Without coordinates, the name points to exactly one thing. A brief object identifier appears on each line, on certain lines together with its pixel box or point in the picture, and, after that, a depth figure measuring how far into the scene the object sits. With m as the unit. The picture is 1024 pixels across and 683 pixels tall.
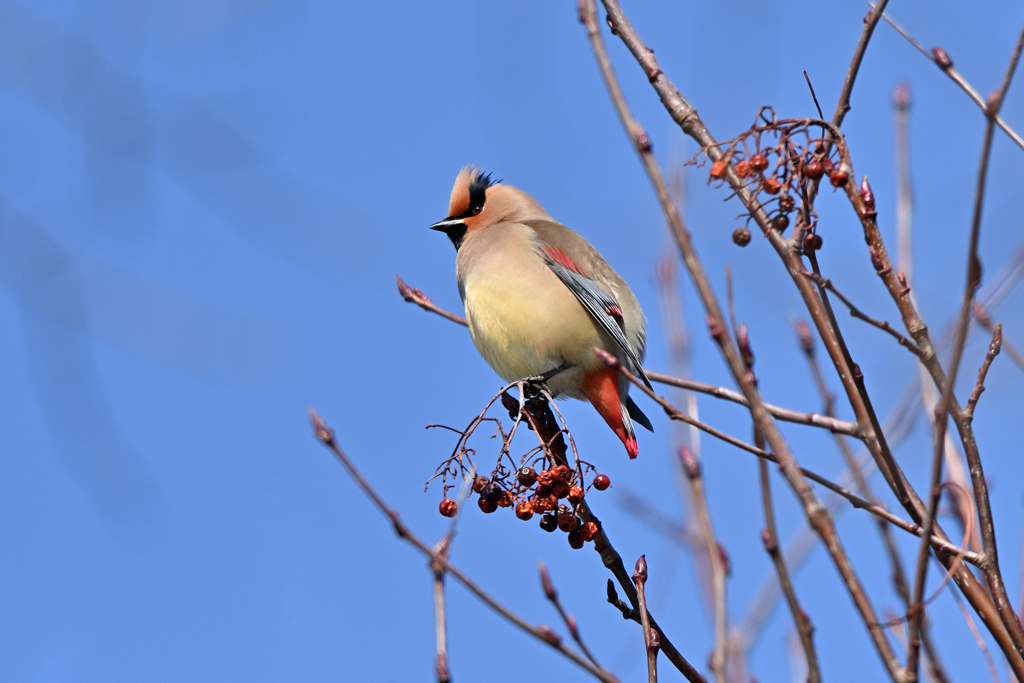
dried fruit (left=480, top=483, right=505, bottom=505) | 5.32
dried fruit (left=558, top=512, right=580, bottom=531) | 5.04
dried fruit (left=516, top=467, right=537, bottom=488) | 5.18
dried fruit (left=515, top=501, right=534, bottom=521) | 5.16
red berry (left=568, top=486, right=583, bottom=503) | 5.03
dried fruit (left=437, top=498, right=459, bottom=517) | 5.41
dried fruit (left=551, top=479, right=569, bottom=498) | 5.07
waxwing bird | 7.84
